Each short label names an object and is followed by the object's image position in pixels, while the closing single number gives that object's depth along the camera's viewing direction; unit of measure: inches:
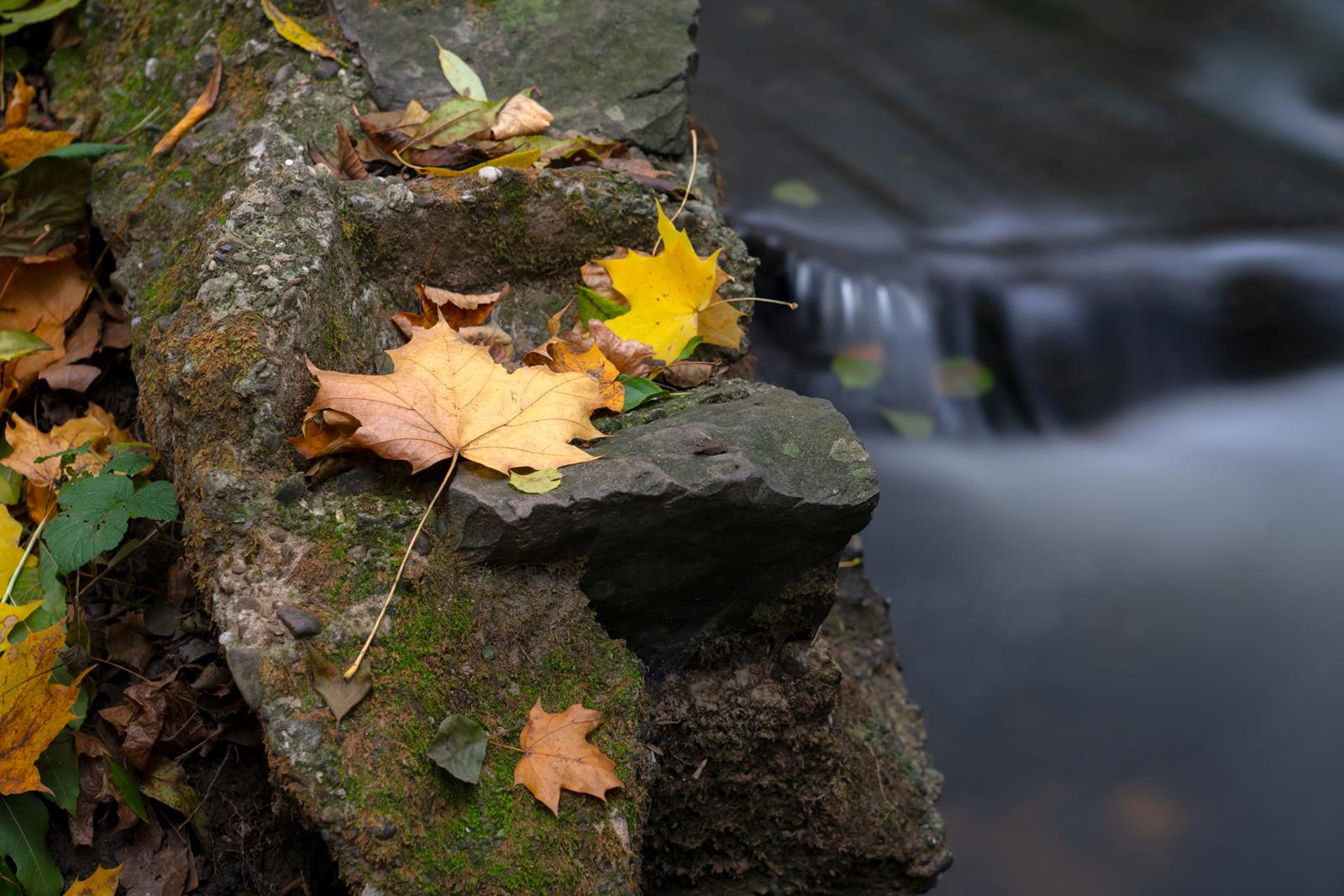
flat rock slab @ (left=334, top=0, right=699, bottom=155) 59.2
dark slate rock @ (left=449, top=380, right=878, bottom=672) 47.8
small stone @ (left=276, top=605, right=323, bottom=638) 46.5
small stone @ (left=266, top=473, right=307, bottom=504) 47.9
